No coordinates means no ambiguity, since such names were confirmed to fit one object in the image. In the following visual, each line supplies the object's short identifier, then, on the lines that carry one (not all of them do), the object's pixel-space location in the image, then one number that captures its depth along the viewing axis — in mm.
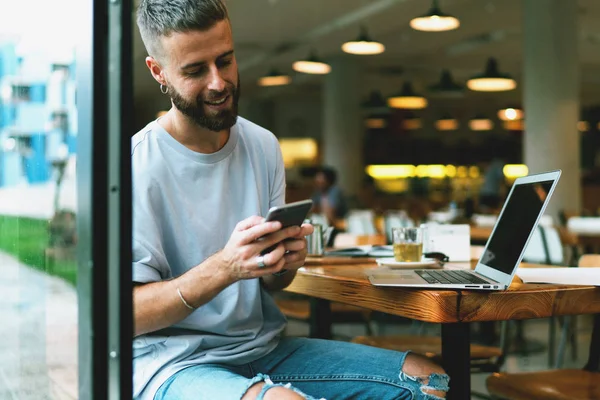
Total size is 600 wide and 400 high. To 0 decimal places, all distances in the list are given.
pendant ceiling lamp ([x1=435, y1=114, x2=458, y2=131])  16734
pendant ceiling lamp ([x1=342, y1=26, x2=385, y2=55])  7730
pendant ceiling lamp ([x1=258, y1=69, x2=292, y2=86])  10662
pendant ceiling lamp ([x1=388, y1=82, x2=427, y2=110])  10109
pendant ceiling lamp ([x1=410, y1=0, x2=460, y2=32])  6691
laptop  1536
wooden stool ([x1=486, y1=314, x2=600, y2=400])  1961
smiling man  1427
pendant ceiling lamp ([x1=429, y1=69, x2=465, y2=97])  9141
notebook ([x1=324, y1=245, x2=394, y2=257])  2494
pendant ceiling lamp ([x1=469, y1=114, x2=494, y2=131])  16094
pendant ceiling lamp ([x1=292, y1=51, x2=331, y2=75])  9141
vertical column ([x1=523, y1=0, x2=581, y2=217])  8039
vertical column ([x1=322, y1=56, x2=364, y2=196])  13273
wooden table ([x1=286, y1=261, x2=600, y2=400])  1439
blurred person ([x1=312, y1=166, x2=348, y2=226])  8211
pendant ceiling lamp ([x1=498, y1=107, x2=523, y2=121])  12383
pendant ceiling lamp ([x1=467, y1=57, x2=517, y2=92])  7974
